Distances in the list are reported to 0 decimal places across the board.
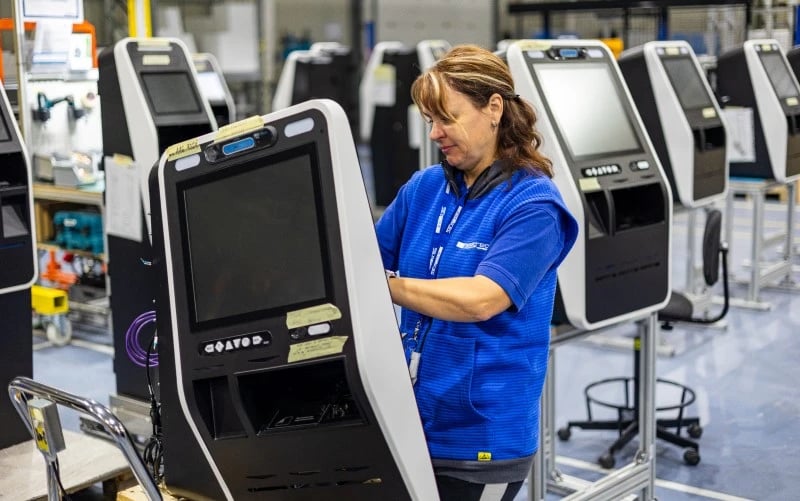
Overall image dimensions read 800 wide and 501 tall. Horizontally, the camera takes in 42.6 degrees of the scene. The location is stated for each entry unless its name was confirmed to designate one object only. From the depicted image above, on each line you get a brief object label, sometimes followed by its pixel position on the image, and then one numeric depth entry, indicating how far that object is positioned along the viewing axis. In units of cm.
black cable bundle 229
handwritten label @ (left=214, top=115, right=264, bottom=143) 176
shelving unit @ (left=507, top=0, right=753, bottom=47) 938
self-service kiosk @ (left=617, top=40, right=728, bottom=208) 513
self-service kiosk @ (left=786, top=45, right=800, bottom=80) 712
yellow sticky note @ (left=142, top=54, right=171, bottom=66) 405
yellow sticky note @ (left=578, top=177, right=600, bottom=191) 328
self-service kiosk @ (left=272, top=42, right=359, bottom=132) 996
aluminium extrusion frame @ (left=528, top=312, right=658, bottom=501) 335
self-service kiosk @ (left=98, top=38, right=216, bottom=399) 395
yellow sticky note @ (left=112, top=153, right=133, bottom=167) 404
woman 197
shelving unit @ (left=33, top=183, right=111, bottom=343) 599
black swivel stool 423
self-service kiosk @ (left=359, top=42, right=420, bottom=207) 904
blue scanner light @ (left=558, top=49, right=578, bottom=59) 351
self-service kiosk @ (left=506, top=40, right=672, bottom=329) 328
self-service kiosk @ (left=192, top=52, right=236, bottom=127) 819
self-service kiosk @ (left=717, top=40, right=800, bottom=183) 640
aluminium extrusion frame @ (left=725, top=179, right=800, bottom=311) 649
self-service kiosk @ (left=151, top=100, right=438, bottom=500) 169
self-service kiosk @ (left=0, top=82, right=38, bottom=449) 331
